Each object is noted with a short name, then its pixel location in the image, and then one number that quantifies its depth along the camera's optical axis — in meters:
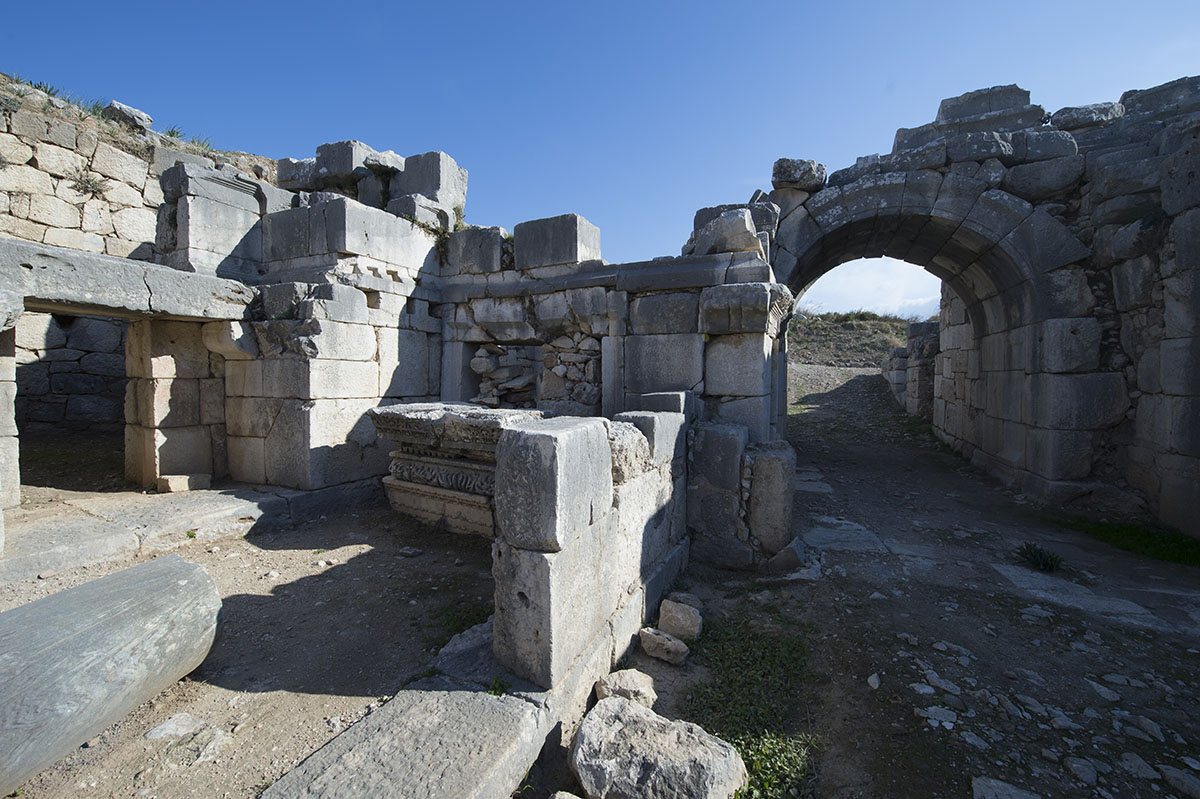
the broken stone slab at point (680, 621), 3.05
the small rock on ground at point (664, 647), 2.83
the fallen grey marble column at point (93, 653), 1.73
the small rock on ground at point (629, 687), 2.43
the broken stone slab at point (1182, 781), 1.96
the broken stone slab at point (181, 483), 4.62
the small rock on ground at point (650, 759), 1.84
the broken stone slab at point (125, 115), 8.52
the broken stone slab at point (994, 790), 1.94
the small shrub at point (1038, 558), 3.98
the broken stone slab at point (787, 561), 3.87
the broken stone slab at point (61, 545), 3.13
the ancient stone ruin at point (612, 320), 3.98
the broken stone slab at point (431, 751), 1.66
